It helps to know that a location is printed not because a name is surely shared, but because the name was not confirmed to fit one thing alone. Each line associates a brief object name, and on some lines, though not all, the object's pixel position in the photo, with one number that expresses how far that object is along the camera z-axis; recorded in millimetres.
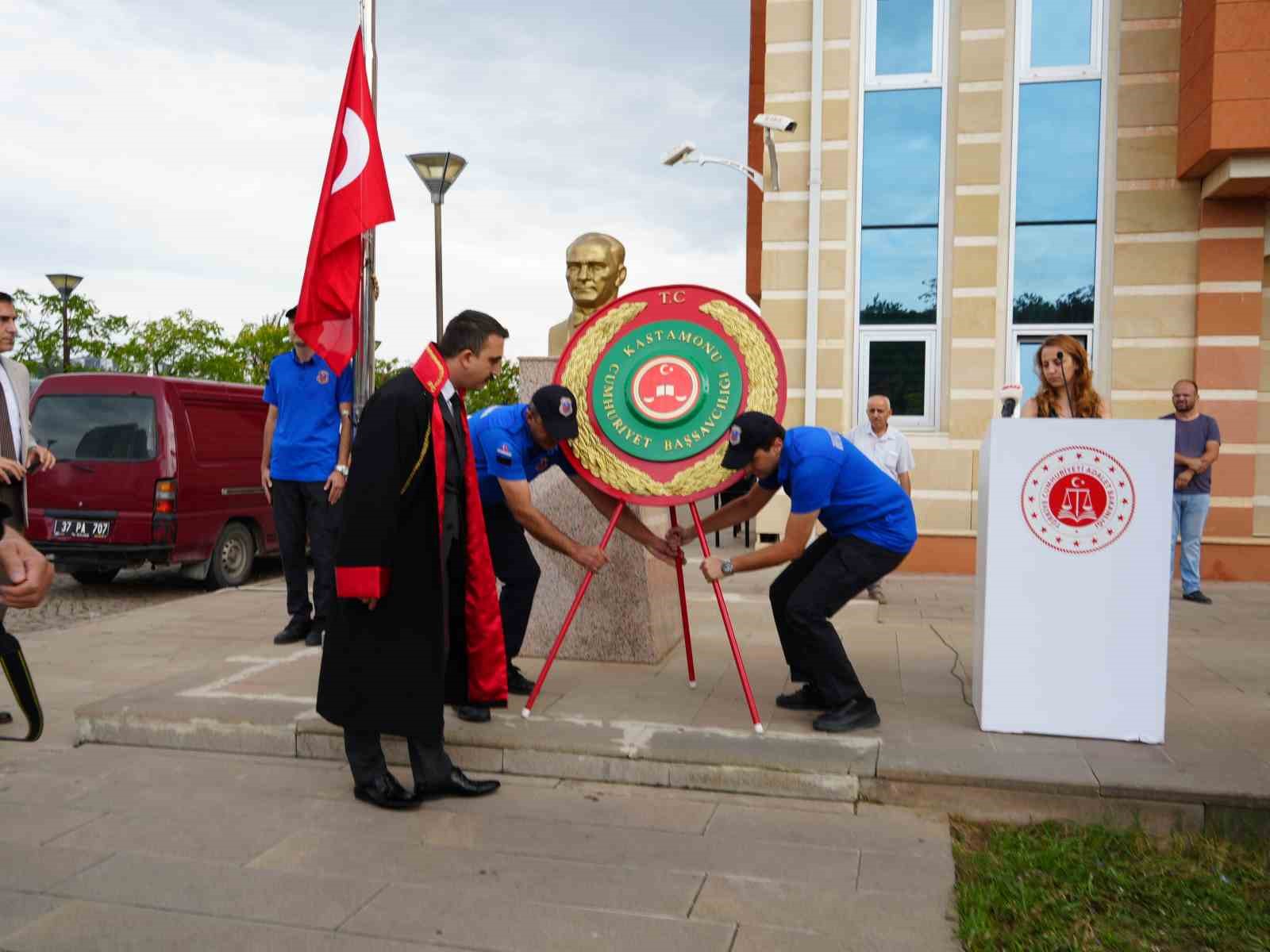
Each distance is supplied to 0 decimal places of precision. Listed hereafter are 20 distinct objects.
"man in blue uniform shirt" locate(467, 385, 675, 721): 4605
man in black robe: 3791
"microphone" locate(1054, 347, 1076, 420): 4574
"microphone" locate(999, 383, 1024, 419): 4566
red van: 9164
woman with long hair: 4590
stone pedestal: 5855
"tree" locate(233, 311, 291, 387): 32812
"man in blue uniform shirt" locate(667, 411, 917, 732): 4383
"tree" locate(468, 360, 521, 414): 45125
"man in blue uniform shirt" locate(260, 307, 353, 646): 6398
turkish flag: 6062
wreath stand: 4457
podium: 4230
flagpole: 6293
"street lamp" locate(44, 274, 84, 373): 18719
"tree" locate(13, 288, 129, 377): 23531
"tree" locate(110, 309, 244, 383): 28375
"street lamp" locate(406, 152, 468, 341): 12797
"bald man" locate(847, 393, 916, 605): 8555
